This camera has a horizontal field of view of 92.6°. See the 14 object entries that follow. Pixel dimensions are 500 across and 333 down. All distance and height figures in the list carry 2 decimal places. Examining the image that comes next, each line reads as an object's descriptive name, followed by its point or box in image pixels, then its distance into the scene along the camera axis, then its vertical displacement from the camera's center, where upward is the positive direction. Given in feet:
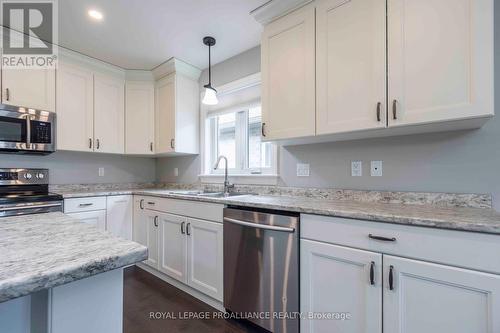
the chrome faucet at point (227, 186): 8.15 -0.63
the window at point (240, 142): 8.26 +0.97
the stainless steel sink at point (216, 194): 7.94 -0.90
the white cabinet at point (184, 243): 6.23 -2.28
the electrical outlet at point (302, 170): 6.77 -0.07
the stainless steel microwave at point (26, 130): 7.02 +1.17
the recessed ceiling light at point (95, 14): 6.40 +4.19
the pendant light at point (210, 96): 7.16 +2.15
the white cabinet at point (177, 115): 9.30 +2.14
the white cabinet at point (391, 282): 3.14 -1.75
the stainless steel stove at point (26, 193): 6.53 -0.84
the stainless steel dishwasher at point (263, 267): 4.77 -2.17
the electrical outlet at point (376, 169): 5.59 -0.03
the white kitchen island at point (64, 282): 1.55 -0.76
